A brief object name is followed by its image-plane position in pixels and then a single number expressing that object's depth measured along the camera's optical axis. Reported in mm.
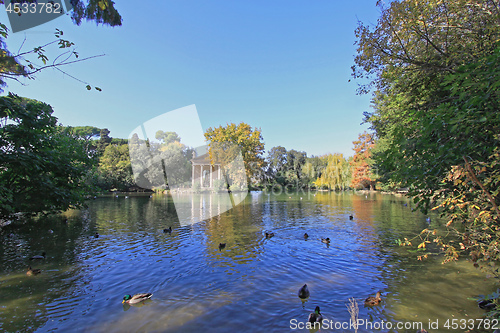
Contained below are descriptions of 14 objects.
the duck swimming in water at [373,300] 6094
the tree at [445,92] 4523
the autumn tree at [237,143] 46594
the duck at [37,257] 9497
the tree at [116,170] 62188
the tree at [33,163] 9320
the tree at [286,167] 82812
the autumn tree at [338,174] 59188
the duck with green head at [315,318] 5364
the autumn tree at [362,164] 51381
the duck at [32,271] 8086
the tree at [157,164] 64688
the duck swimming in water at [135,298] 6376
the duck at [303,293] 6496
